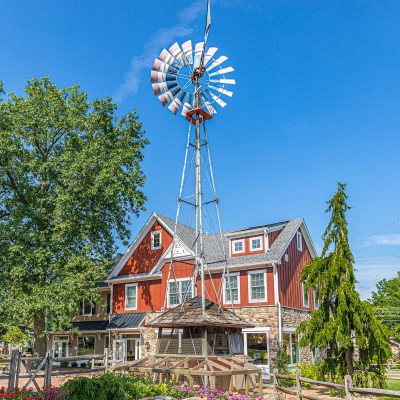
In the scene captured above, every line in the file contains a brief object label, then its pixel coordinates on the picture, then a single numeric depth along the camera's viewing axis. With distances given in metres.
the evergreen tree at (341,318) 15.41
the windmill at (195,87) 20.14
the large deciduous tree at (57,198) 24.17
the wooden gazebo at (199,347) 15.30
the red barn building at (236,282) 22.89
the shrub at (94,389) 10.66
